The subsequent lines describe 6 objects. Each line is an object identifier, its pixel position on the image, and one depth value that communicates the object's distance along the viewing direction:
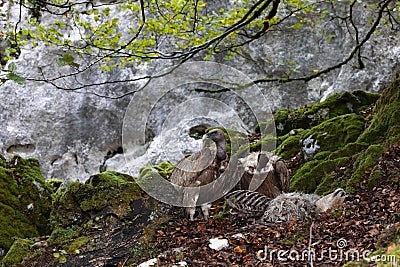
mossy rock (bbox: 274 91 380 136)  9.11
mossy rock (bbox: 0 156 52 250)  6.88
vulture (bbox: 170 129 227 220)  5.32
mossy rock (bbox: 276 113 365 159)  7.07
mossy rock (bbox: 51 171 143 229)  6.38
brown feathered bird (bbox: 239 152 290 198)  5.57
